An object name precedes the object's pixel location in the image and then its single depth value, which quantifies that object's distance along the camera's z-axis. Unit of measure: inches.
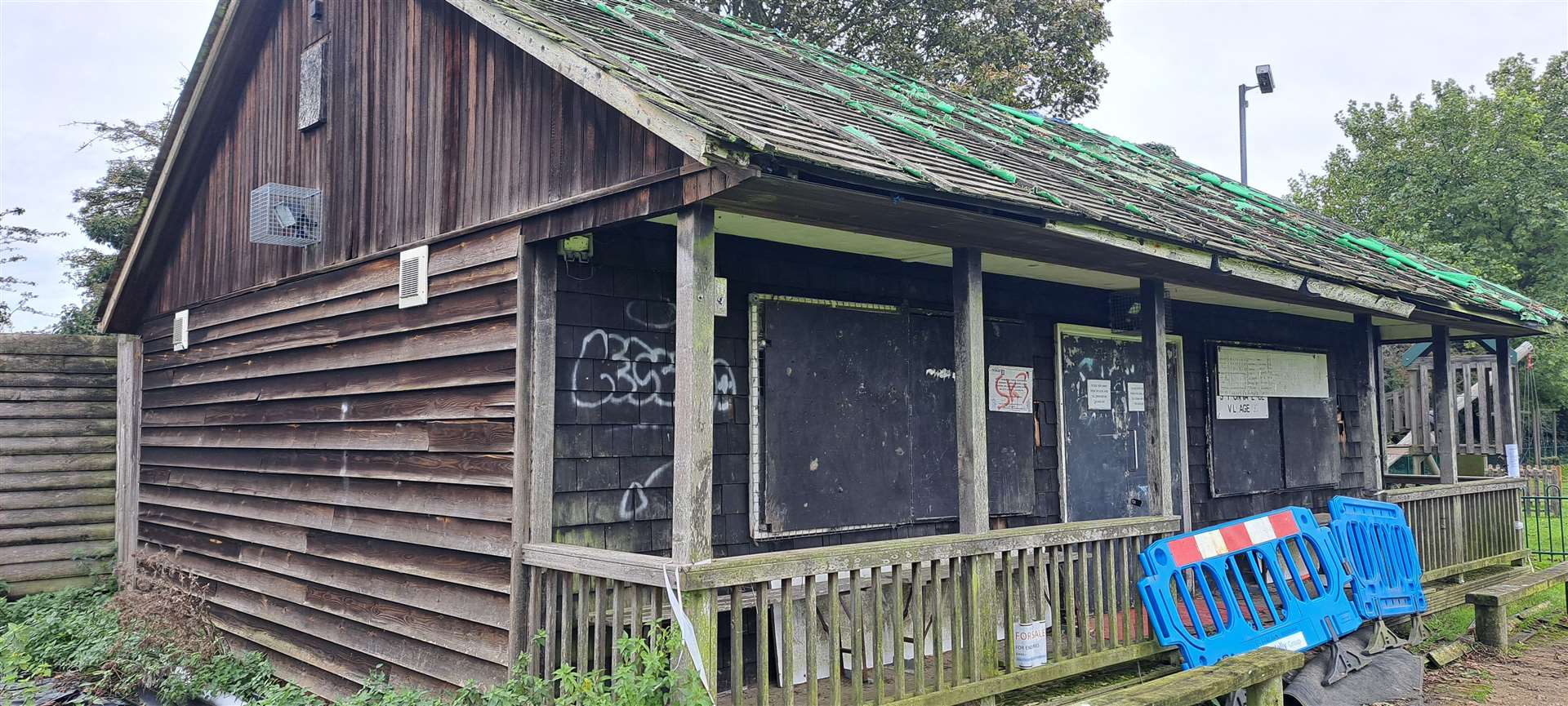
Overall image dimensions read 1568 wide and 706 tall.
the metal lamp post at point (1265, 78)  643.5
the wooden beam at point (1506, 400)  458.9
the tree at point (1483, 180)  1149.1
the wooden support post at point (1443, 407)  408.2
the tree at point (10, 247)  899.4
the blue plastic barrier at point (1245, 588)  250.8
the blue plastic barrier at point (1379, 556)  286.0
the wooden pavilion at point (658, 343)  195.3
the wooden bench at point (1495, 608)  332.2
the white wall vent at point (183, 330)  373.7
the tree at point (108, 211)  754.2
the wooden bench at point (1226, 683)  178.1
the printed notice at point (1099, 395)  349.1
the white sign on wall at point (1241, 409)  398.6
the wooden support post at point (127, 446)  404.8
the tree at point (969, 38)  761.0
